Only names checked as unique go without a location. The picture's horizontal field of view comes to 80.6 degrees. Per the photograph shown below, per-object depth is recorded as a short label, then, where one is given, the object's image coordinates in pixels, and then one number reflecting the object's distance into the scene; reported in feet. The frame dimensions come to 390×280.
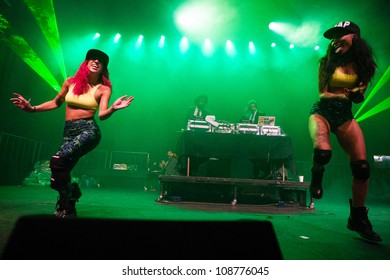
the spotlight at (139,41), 34.63
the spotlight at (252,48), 35.50
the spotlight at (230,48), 35.68
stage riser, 15.11
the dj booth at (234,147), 16.14
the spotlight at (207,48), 35.73
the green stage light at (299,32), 30.32
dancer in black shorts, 7.54
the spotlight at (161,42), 34.98
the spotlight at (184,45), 35.30
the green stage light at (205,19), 28.19
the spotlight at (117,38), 33.88
